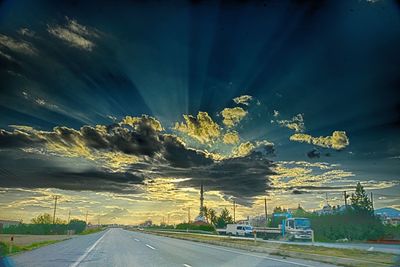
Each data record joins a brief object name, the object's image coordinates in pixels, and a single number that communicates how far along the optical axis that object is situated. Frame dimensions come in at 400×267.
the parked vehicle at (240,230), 56.03
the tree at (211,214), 124.18
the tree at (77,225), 155.12
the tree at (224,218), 98.50
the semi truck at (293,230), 42.00
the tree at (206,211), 126.28
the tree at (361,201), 75.06
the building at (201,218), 91.26
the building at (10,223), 132.54
